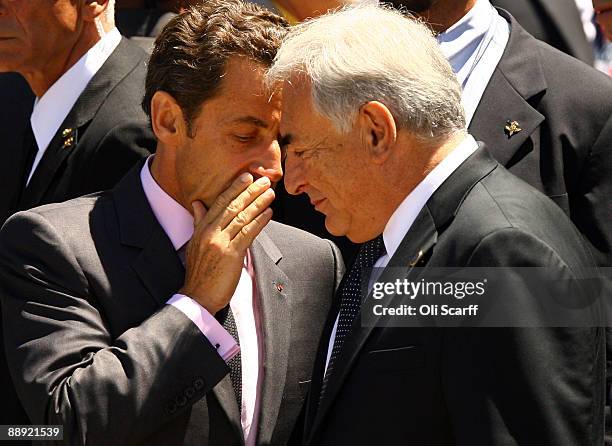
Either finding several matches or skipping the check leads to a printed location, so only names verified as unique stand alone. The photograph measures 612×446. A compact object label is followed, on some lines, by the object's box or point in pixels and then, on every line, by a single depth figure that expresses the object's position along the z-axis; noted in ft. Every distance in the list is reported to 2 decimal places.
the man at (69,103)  26.12
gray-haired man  16.15
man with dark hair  19.83
